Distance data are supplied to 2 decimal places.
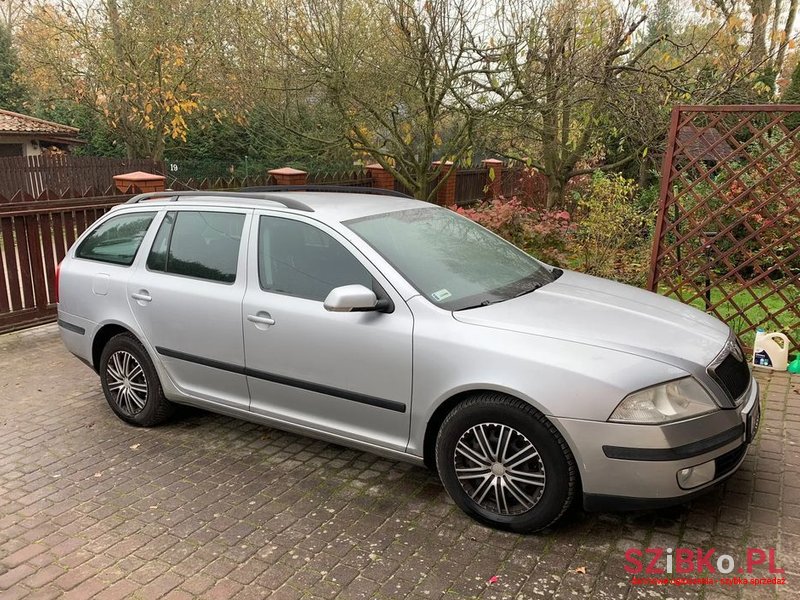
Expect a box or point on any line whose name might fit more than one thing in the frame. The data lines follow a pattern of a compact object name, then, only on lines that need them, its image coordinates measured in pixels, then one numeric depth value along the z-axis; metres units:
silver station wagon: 2.90
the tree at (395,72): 8.19
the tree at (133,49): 16.69
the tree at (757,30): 7.19
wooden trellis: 5.41
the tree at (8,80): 29.00
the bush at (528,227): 8.31
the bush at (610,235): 7.59
